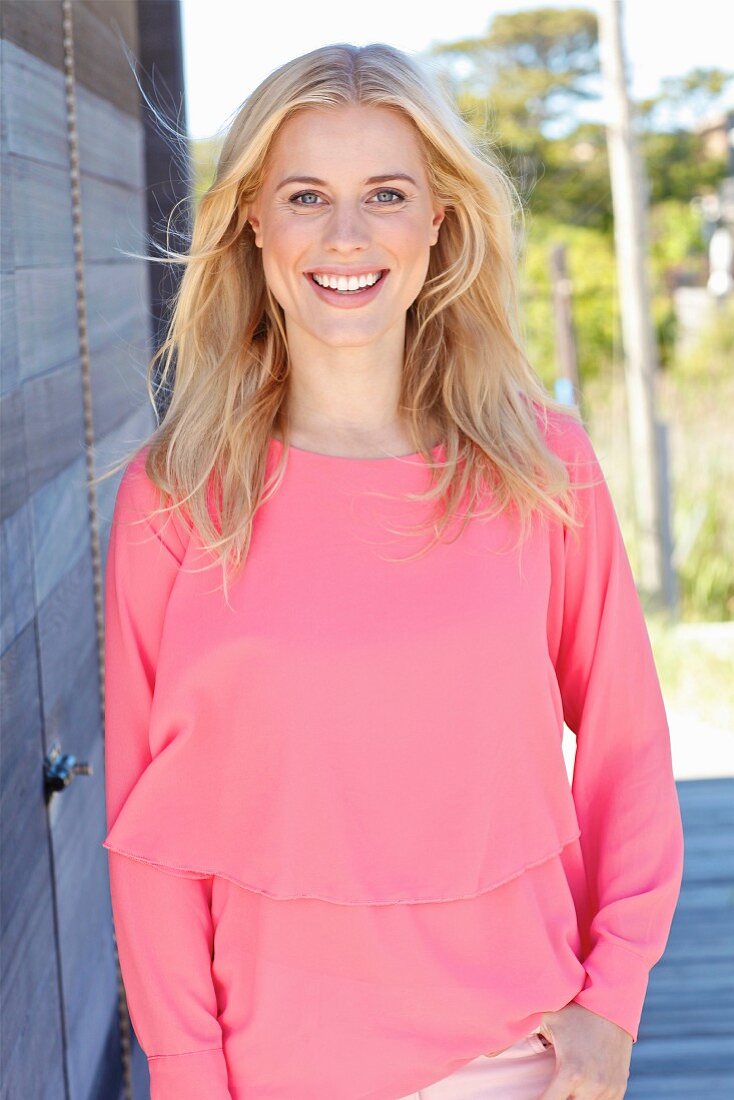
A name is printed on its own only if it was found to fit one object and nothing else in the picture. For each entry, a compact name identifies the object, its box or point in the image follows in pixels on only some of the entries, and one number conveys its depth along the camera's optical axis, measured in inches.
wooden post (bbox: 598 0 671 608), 306.8
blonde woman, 85.2
